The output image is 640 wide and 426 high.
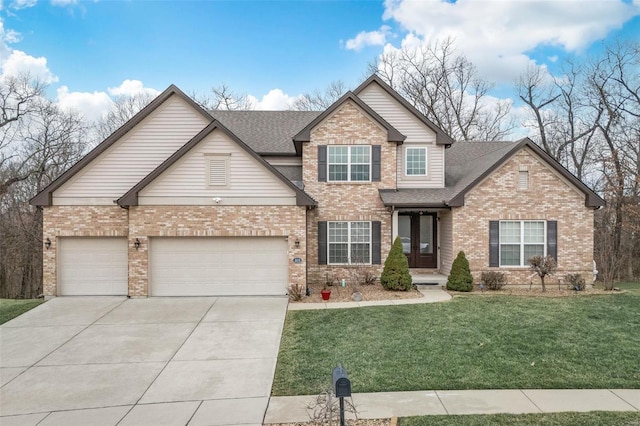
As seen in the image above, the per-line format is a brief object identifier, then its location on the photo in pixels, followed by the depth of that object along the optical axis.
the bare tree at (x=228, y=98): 31.23
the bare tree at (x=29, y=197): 21.31
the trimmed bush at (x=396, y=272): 12.52
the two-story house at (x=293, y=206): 12.03
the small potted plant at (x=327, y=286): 11.66
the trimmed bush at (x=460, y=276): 12.53
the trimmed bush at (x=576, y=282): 12.84
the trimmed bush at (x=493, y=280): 12.86
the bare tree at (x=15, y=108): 21.33
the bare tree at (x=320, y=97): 30.24
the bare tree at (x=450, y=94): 28.97
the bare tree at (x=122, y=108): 28.72
